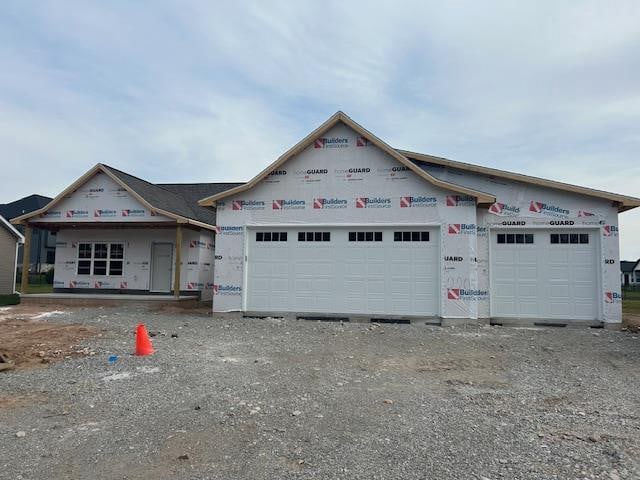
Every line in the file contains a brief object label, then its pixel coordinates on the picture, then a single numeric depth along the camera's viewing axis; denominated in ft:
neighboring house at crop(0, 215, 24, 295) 75.51
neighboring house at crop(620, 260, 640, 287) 192.34
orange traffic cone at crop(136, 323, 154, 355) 26.53
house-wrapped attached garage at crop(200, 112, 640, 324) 40.34
